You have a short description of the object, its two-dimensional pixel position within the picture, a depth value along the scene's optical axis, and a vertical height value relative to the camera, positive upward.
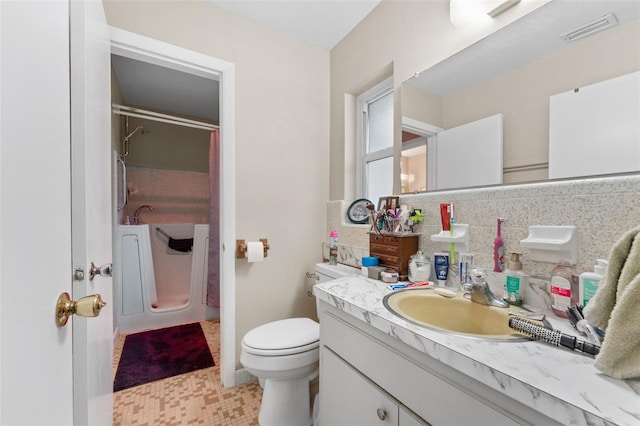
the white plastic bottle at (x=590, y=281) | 0.68 -0.19
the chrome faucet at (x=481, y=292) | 0.85 -0.27
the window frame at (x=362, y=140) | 1.82 +0.50
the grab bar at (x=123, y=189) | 2.47 +0.20
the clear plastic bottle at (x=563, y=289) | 0.75 -0.23
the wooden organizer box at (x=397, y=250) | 1.17 -0.19
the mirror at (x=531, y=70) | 0.76 +0.48
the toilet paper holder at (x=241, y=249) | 1.61 -0.24
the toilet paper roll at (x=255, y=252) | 1.59 -0.26
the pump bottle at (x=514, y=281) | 0.86 -0.23
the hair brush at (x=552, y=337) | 0.54 -0.28
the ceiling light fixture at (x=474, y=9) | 1.00 +0.80
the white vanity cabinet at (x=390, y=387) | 0.53 -0.45
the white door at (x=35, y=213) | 0.36 -0.01
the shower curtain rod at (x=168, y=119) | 1.98 +0.73
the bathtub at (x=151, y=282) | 2.35 -0.72
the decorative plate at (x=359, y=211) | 1.70 -0.01
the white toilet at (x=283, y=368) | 1.20 -0.73
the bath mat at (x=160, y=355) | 1.72 -1.09
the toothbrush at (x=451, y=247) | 1.08 -0.15
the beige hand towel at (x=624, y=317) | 0.46 -0.19
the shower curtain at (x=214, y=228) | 2.50 -0.18
